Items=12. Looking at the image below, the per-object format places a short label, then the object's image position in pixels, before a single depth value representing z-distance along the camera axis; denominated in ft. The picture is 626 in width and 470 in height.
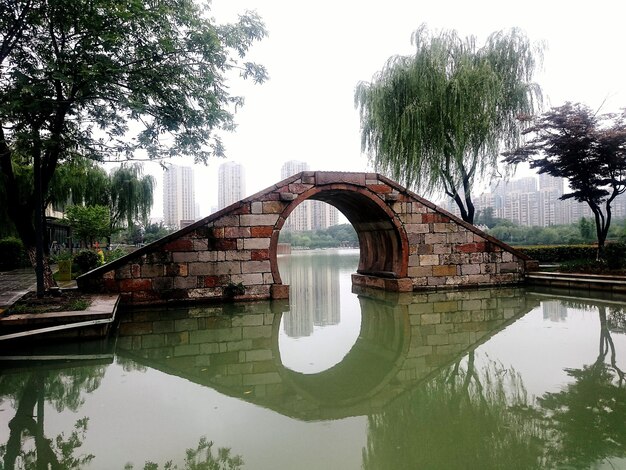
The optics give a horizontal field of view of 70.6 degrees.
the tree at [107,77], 22.09
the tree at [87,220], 59.26
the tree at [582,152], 41.98
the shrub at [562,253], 49.24
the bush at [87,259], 41.39
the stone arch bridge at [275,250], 30.76
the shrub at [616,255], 36.91
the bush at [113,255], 51.93
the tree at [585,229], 88.02
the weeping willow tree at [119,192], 70.08
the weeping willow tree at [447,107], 43.50
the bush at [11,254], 52.80
